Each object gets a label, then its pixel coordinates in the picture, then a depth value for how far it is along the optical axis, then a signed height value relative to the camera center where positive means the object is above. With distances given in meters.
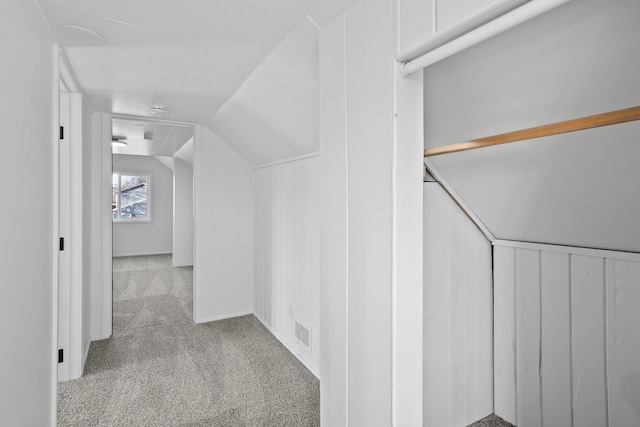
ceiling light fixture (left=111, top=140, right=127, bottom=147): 4.71 +1.06
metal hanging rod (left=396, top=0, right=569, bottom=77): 0.71 +0.45
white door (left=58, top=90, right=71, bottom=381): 2.43 -0.20
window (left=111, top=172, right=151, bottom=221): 7.53 +0.42
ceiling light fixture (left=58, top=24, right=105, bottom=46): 1.65 +0.92
